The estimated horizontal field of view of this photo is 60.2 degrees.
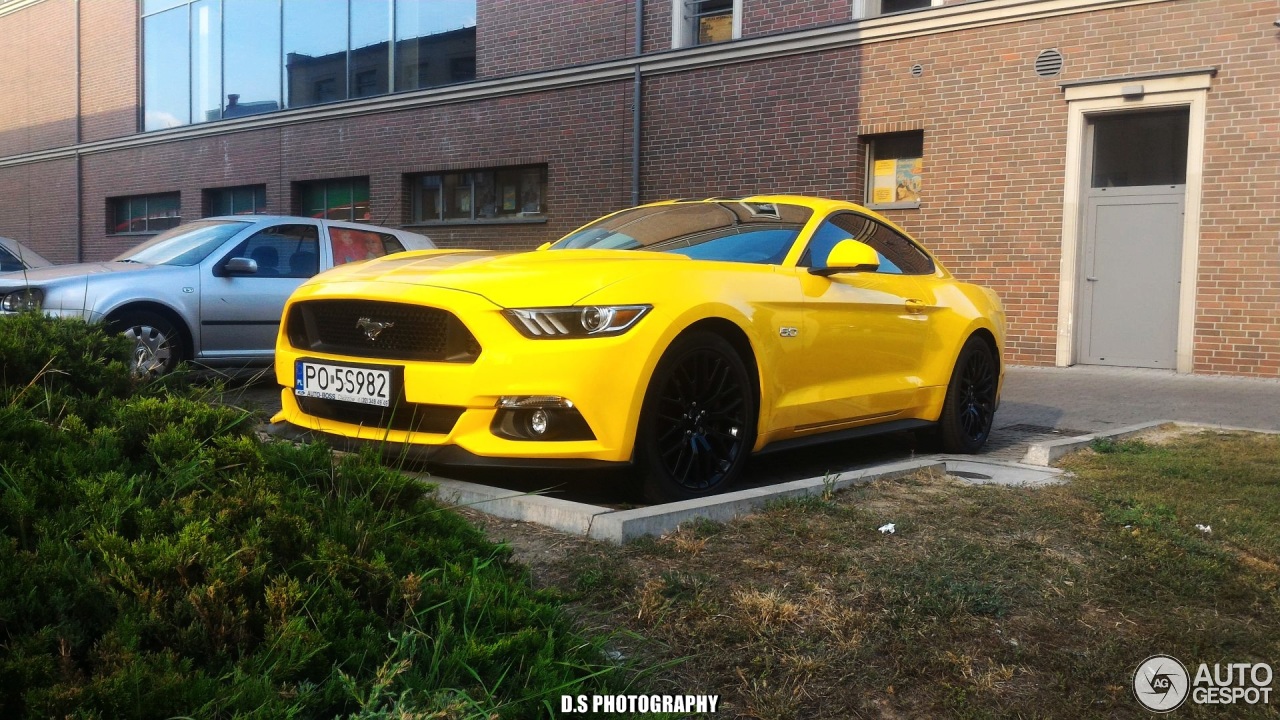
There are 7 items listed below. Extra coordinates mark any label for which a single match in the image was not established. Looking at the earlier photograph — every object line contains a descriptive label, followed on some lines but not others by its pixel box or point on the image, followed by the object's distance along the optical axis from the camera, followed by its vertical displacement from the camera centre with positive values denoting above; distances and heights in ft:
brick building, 39.55 +7.15
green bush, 6.94 -2.36
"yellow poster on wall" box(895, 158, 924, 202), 46.75 +4.59
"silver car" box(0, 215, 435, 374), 26.99 -0.39
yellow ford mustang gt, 13.61 -0.91
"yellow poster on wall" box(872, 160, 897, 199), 47.73 +4.58
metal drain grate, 25.04 -3.22
